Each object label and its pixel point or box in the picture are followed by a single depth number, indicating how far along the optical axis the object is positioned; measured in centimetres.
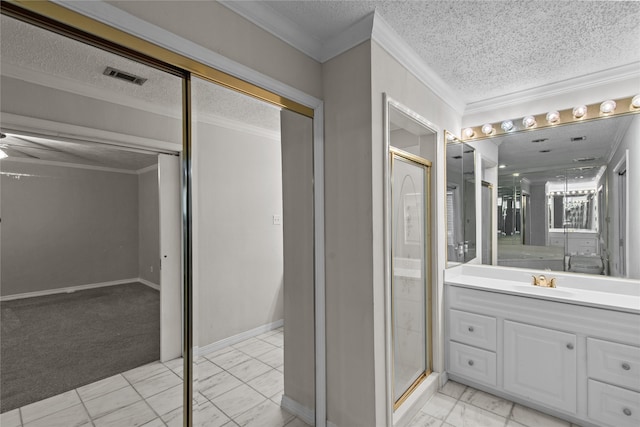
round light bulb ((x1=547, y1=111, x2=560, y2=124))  250
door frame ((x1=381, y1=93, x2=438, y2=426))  184
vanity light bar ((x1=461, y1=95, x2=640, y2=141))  225
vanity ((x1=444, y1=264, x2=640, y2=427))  186
